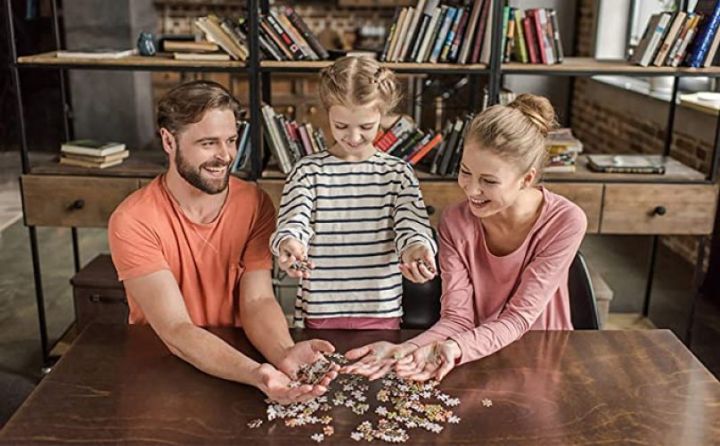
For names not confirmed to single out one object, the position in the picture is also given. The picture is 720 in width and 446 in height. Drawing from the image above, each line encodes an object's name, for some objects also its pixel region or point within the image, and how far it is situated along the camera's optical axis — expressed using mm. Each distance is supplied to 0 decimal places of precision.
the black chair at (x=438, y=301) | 2096
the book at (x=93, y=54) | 2957
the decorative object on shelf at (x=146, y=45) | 3029
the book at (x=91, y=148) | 3068
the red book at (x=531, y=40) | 2924
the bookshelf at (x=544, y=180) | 2926
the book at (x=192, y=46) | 2936
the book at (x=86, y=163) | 3064
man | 1815
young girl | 1900
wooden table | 1395
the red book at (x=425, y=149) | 3012
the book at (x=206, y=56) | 2898
